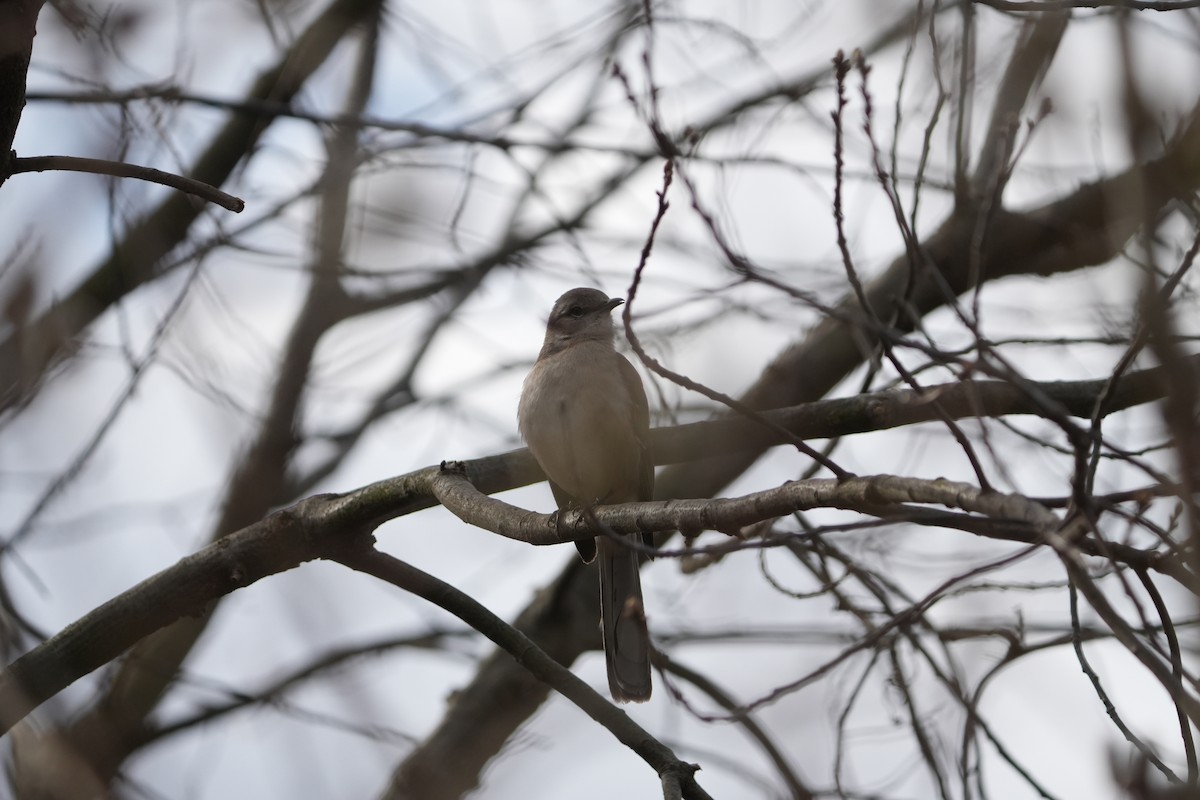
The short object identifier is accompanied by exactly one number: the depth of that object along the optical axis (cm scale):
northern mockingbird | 1183
